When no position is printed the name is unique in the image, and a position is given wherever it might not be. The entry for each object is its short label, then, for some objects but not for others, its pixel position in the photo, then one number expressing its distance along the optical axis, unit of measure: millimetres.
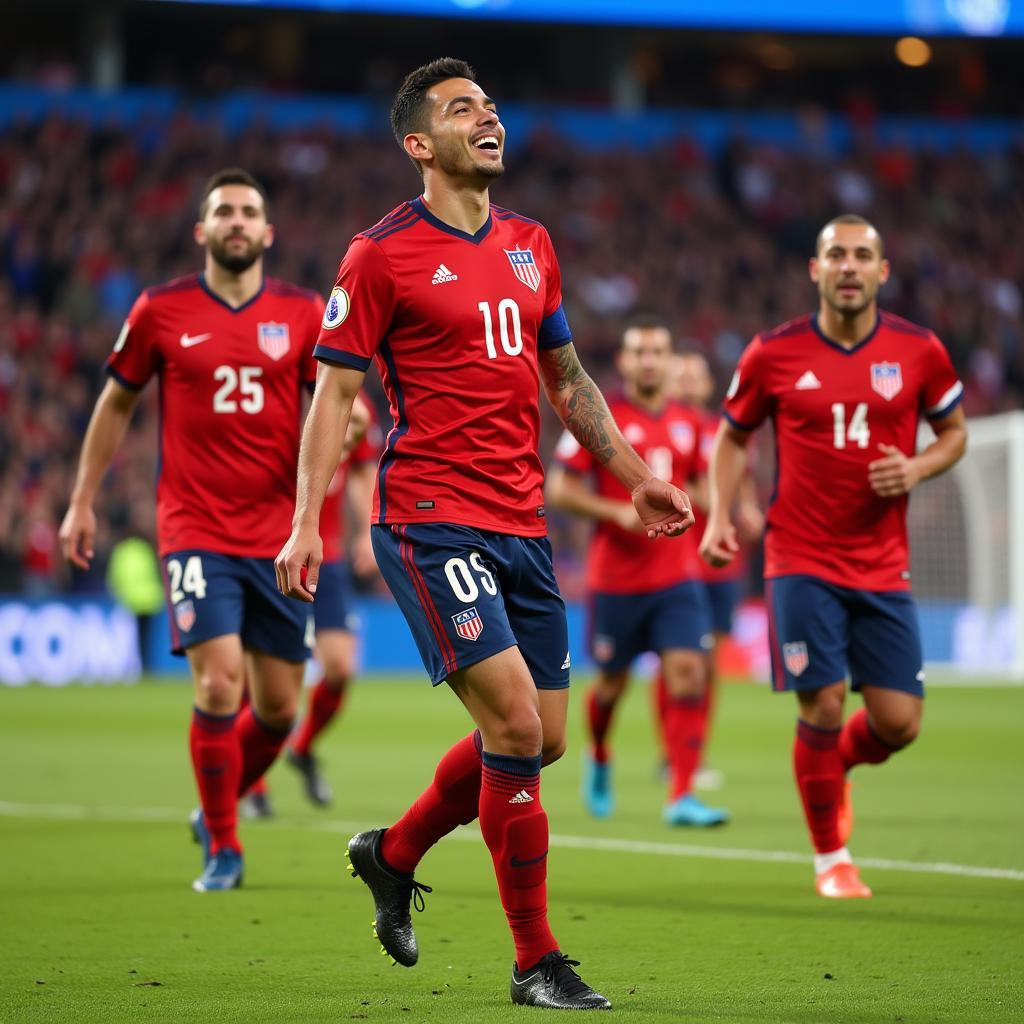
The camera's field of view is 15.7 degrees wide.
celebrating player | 9680
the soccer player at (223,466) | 13703
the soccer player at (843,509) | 13539
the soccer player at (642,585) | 18859
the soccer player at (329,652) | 19750
